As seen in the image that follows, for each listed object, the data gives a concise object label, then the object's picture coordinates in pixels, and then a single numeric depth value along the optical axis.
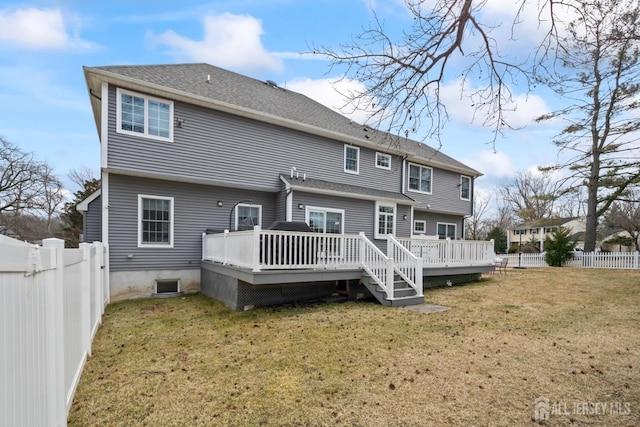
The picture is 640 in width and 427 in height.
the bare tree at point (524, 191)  34.50
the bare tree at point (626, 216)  26.28
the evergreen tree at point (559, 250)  18.58
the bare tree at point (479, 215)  36.91
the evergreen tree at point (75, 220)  17.02
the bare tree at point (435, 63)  3.97
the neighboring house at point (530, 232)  43.97
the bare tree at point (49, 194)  21.05
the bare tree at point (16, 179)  19.59
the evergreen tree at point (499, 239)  35.54
